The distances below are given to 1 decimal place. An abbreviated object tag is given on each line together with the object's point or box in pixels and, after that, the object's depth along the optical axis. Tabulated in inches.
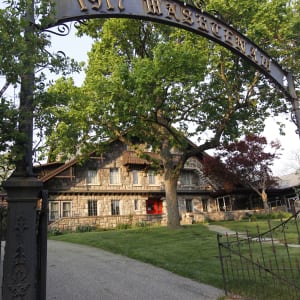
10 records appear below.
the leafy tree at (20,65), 145.6
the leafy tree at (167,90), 622.2
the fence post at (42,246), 142.6
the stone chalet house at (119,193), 1208.2
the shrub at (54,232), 1051.9
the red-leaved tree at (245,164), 1295.5
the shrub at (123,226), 1162.3
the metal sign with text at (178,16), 177.0
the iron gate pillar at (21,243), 130.8
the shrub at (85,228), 1124.5
